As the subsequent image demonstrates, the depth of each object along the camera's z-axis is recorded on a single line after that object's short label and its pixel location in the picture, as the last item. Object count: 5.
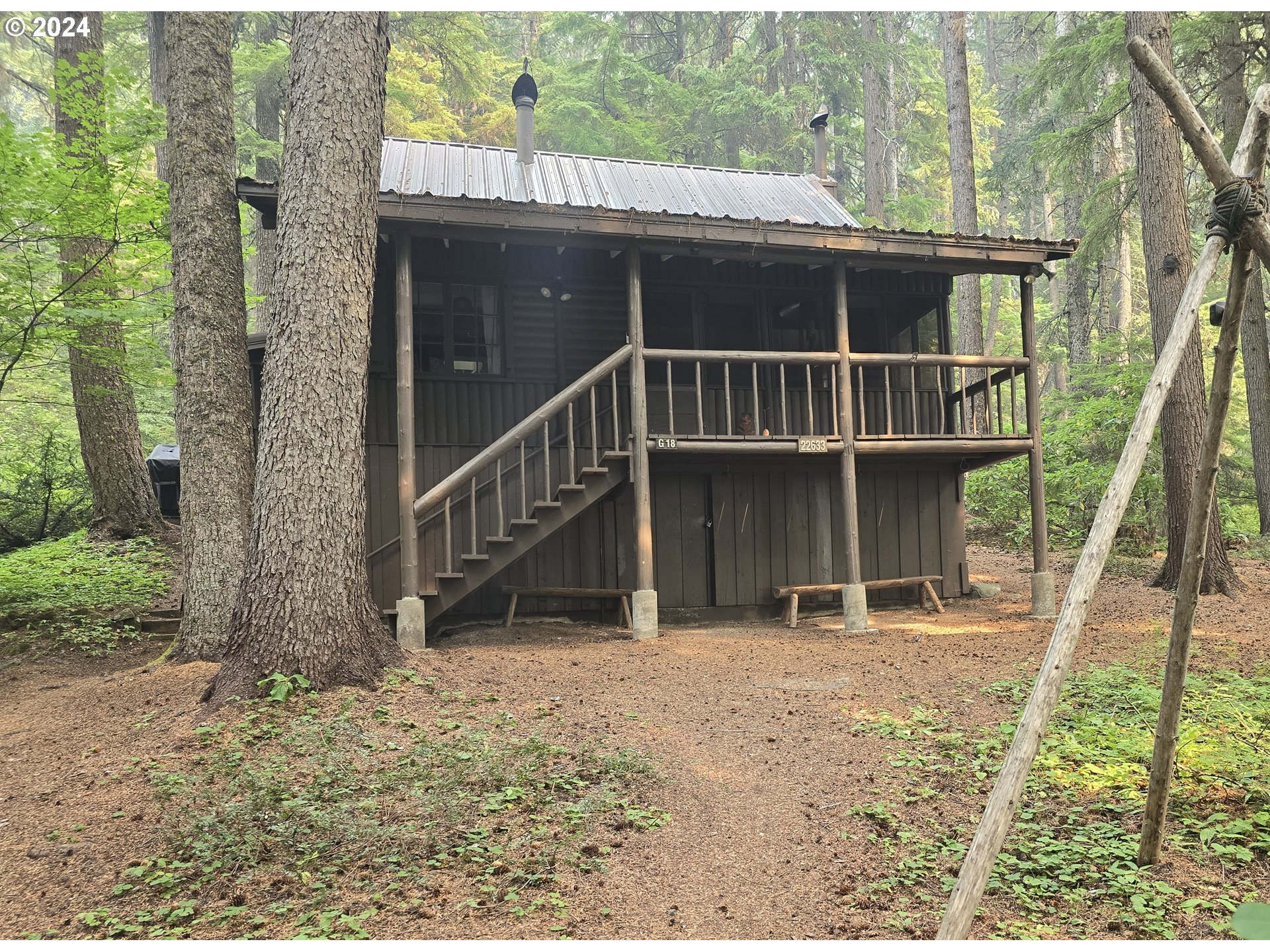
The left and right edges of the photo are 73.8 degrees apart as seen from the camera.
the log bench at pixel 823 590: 11.12
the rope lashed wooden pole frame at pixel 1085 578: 2.68
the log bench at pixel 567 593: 10.58
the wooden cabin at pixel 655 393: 9.59
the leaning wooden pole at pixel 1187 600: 3.66
